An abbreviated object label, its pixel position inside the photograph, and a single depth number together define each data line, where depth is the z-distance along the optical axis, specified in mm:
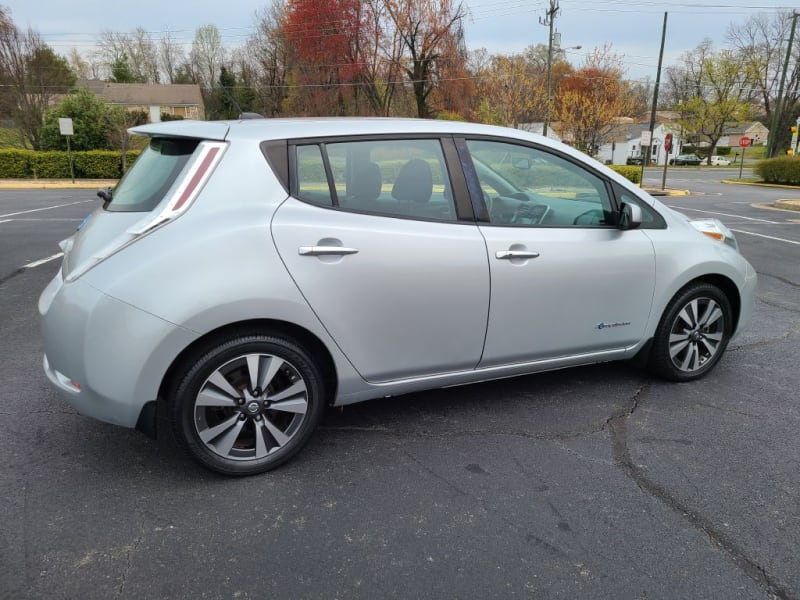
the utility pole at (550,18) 30653
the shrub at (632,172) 26656
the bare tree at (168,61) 75375
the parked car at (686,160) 67562
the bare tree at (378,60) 38969
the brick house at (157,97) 64438
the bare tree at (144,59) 75688
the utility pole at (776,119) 33522
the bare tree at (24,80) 33156
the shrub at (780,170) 29125
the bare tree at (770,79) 55312
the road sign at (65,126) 25000
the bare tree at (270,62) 50969
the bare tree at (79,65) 72181
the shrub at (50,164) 29078
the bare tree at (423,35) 38281
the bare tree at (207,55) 67812
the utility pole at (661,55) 28094
